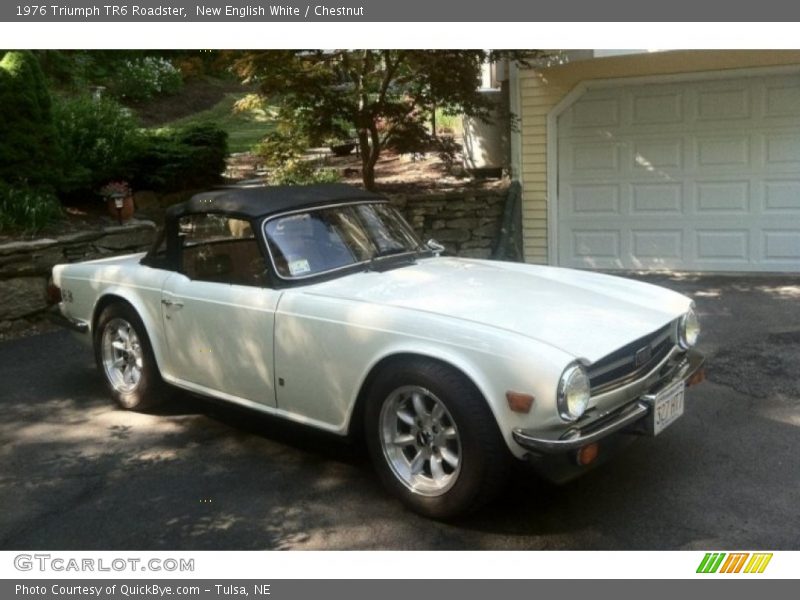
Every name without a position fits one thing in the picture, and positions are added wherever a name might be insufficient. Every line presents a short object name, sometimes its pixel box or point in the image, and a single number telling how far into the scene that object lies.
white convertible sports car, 3.33
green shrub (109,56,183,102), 17.31
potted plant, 8.95
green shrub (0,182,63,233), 8.23
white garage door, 9.26
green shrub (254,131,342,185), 10.25
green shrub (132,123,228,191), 10.40
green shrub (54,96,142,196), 9.59
